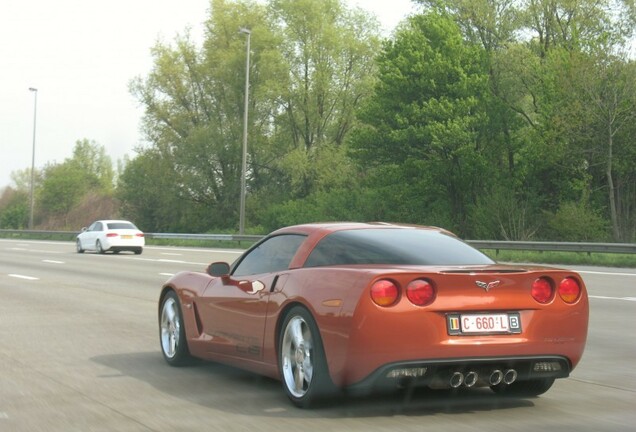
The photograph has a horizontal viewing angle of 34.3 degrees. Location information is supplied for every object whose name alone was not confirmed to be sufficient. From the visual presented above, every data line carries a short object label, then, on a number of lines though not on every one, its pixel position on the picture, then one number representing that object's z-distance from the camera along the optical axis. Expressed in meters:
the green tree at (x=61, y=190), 94.62
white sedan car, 38.88
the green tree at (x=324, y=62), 62.47
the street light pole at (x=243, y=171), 43.31
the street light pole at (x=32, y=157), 68.56
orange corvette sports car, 6.29
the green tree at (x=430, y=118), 49.78
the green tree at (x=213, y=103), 64.50
